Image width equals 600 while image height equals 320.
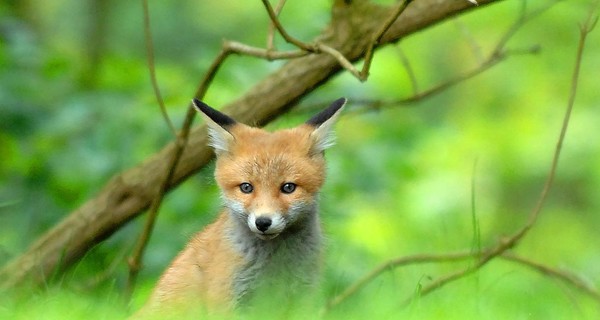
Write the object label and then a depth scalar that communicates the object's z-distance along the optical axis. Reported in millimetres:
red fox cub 9734
